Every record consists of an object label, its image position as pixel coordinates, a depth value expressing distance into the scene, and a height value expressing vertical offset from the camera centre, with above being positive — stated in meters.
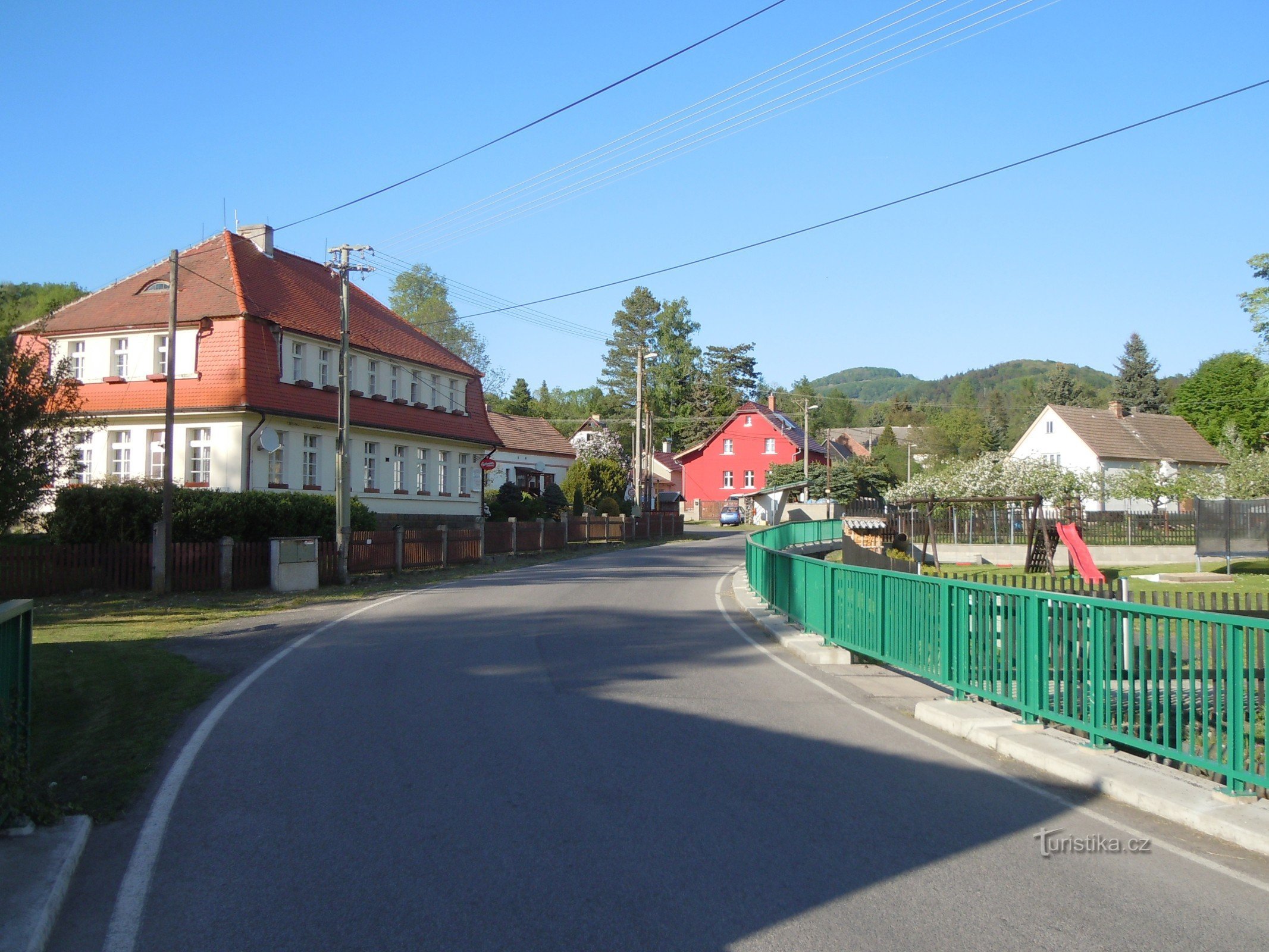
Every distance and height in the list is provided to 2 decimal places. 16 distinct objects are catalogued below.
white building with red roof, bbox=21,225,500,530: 30.33 +4.03
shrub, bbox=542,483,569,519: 50.03 +0.05
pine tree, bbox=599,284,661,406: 95.31 +15.83
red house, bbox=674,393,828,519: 82.31 +3.94
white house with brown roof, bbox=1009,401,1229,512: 63.03 +3.90
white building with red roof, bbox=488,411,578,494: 64.75 +3.26
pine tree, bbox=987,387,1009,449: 110.89 +10.61
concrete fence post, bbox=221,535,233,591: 21.77 -1.30
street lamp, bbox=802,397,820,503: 58.71 +2.37
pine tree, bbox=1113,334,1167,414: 91.06 +11.07
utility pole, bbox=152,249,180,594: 21.03 +1.38
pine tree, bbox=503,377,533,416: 111.00 +11.38
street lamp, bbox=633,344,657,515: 47.62 +3.46
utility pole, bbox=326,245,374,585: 23.95 +1.12
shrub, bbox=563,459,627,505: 54.38 +1.20
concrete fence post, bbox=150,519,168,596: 21.00 -1.29
